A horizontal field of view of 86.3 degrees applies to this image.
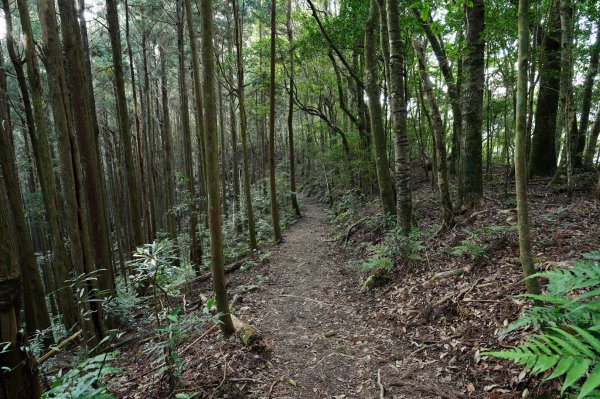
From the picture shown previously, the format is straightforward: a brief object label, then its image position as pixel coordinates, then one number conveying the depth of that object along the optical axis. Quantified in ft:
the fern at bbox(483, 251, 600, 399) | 4.14
